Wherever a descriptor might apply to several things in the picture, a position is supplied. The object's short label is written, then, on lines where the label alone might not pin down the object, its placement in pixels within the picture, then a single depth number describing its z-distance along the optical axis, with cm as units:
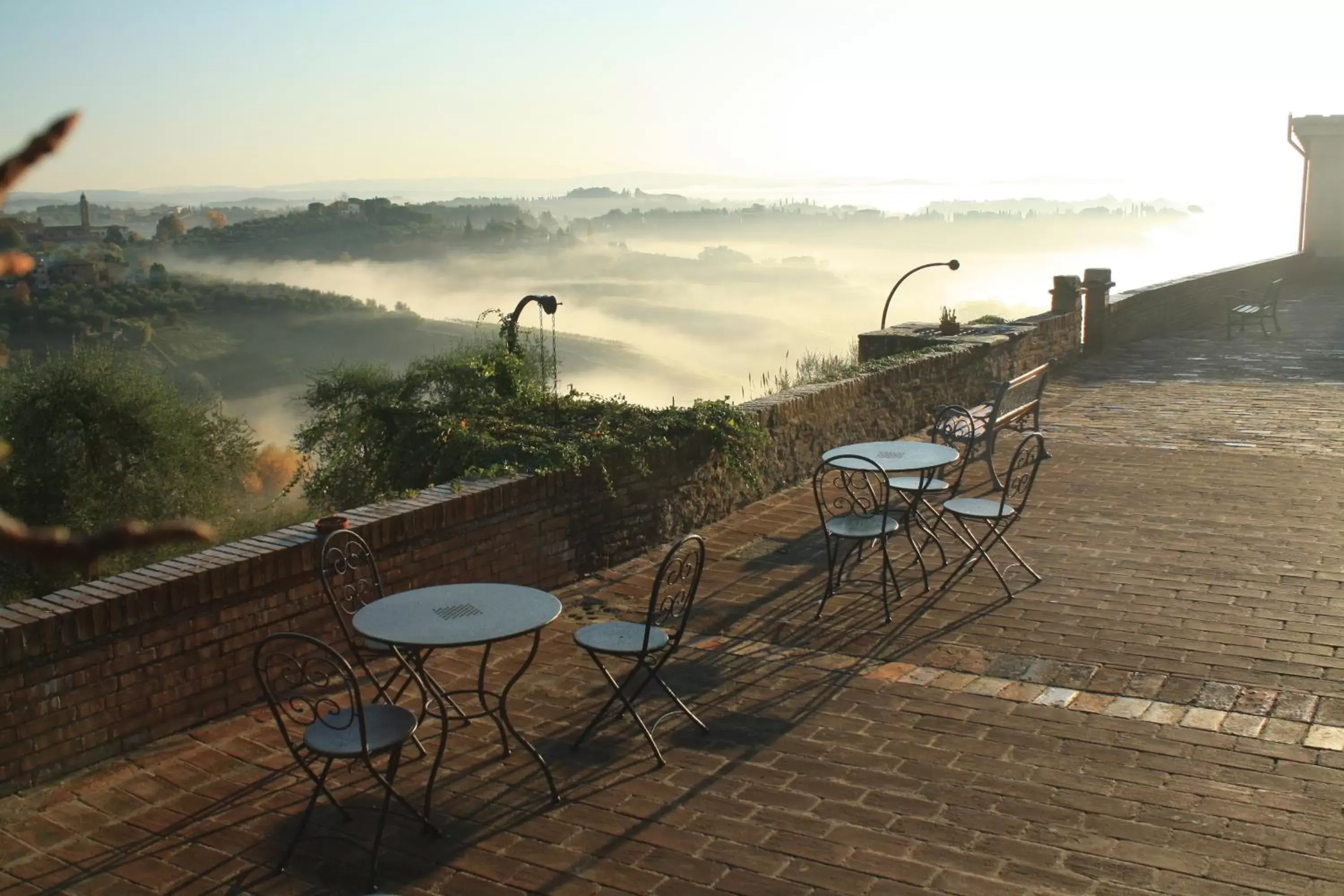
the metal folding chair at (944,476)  714
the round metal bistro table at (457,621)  425
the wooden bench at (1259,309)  1998
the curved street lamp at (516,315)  1050
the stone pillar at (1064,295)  1684
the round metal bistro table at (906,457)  692
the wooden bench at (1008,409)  902
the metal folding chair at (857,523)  644
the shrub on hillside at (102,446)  2534
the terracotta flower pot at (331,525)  553
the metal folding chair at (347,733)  379
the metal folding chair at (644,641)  468
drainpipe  2947
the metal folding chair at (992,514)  678
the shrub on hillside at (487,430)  739
